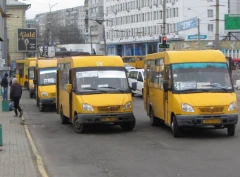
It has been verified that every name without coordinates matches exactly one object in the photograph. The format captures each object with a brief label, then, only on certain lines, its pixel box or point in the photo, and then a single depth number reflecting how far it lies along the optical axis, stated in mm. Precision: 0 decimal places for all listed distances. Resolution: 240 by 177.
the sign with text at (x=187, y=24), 60575
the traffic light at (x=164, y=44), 37250
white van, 33531
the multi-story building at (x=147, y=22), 86938
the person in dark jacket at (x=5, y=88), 32281
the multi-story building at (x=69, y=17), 119012
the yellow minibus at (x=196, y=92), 14523
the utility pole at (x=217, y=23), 36969
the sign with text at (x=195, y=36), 80812
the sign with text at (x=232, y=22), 65125
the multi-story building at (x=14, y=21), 80688
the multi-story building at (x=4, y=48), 39969
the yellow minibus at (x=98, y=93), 16062
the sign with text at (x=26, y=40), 57531
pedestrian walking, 22675
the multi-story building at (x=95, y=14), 123112
